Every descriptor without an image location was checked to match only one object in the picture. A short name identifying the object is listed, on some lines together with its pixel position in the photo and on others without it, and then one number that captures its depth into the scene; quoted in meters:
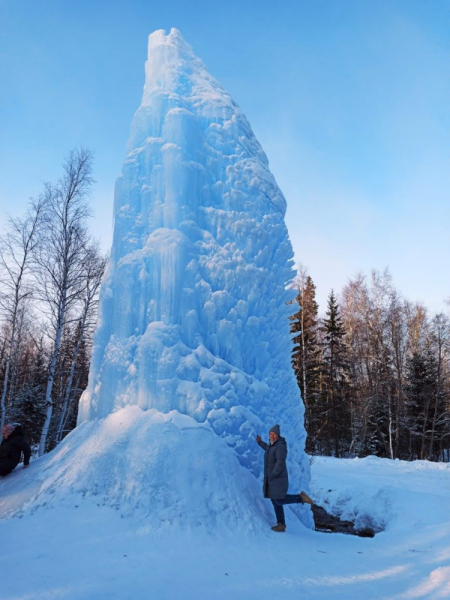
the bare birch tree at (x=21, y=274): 11.12
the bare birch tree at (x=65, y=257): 11.10
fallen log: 7.61
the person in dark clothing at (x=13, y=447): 5.46
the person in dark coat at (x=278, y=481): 4.50
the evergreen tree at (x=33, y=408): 17.00
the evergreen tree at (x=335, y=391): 20.28
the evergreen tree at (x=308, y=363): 17.52
